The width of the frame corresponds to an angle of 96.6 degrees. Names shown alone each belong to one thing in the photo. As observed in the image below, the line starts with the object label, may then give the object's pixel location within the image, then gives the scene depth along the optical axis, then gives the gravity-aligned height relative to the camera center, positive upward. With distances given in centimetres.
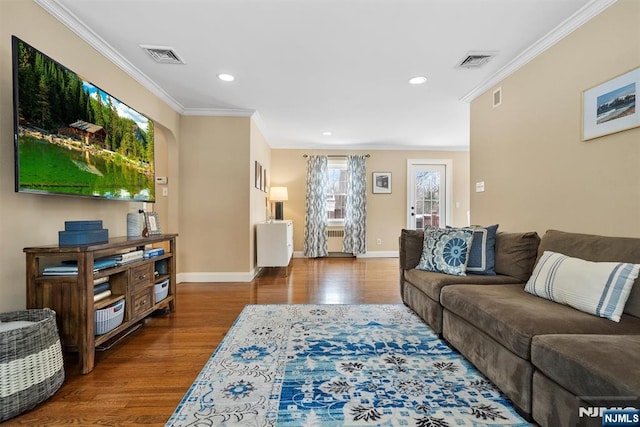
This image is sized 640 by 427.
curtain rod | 642 +124
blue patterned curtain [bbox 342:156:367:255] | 632 +3
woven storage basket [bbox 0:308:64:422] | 135 -78
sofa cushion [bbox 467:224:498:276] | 254 -39
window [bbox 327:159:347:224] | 654 +42
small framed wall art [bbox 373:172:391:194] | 647 +61
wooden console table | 175 -52
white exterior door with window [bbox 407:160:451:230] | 651 +41
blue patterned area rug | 142 -103
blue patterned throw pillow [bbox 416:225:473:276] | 254 -38
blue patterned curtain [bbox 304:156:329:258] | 627 +0
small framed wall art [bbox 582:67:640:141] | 177 +69
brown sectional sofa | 110 -59
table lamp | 582 +31
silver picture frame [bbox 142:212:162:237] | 271 -14
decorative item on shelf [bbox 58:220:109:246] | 180 -15
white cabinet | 445 -53
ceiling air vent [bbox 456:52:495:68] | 260 +142
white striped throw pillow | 146 -42
